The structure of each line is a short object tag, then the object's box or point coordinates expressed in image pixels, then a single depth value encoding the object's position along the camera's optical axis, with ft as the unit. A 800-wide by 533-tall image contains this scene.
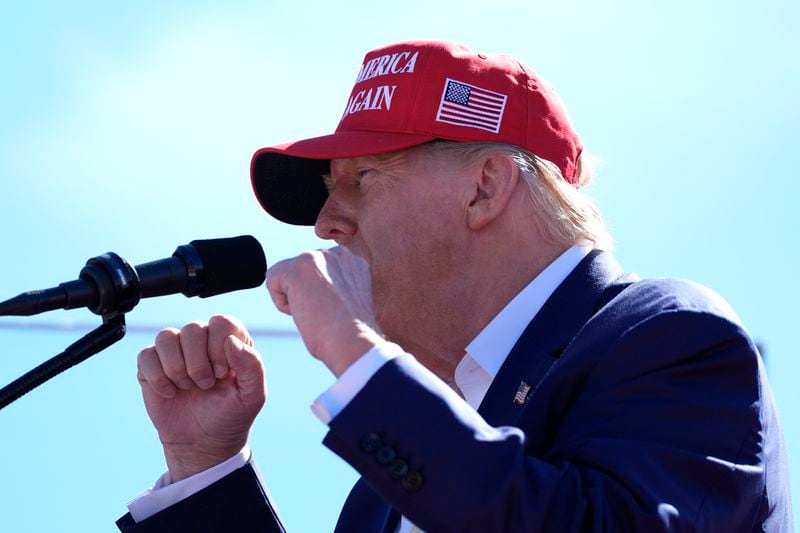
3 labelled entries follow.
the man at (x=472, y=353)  13.92
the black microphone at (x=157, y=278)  15.96
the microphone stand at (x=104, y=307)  16.24
